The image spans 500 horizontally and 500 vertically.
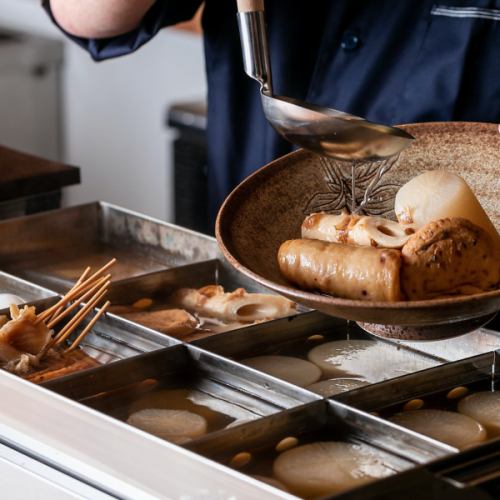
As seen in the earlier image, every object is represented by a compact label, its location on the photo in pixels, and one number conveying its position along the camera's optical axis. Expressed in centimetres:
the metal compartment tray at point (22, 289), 136
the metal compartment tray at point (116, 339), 128
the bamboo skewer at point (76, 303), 130
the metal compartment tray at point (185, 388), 121
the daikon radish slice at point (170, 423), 118
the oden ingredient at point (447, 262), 116
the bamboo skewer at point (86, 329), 129
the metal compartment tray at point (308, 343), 127
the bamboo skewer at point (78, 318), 129
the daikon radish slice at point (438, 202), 121
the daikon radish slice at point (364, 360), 127
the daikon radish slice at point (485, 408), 120
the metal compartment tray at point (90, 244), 146
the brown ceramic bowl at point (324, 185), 124
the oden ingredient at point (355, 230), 121
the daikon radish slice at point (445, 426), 119
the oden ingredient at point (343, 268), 116
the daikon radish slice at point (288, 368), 126
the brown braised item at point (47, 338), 126
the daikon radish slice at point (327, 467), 114
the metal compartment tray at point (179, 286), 135
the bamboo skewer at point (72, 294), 130
